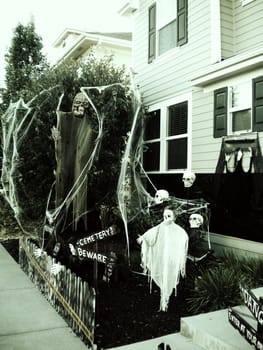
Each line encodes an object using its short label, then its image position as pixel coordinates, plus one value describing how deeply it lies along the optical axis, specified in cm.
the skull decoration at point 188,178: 652
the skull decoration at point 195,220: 568
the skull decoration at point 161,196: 566
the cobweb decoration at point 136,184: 681
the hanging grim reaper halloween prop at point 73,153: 592
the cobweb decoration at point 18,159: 734
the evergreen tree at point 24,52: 1331
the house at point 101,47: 1482
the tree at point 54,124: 883
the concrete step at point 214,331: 337
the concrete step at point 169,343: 363
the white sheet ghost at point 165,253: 471
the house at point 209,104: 672
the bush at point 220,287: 464
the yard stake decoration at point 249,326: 245
